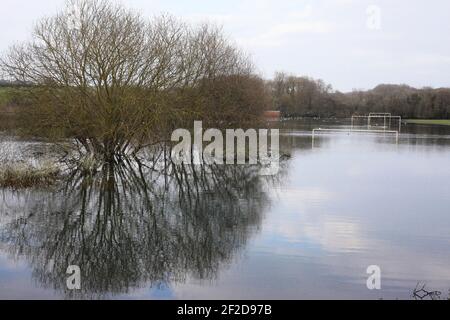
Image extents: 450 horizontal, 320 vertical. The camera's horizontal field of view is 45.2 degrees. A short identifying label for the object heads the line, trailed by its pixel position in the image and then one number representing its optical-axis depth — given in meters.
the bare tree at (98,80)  19.50
